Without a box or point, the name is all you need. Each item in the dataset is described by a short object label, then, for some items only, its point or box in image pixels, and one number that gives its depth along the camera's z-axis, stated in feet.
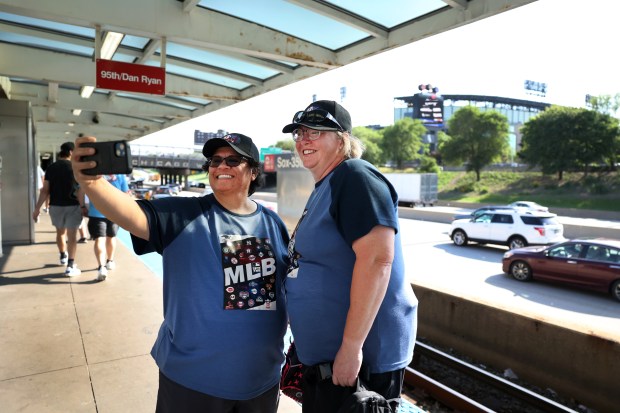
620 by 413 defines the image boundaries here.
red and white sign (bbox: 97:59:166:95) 20.20
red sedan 32.35
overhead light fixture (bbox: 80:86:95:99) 31.94
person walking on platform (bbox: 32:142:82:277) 21.12
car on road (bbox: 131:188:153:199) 109.92
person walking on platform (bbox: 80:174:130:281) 19.98
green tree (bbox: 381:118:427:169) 205.67
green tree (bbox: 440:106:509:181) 162.30
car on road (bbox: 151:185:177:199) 129.64
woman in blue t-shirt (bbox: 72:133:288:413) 6.06
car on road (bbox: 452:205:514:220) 57.35
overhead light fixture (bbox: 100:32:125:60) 21.16
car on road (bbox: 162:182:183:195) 136.56
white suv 50.57
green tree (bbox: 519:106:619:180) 131.03
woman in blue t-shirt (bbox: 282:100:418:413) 5.20
